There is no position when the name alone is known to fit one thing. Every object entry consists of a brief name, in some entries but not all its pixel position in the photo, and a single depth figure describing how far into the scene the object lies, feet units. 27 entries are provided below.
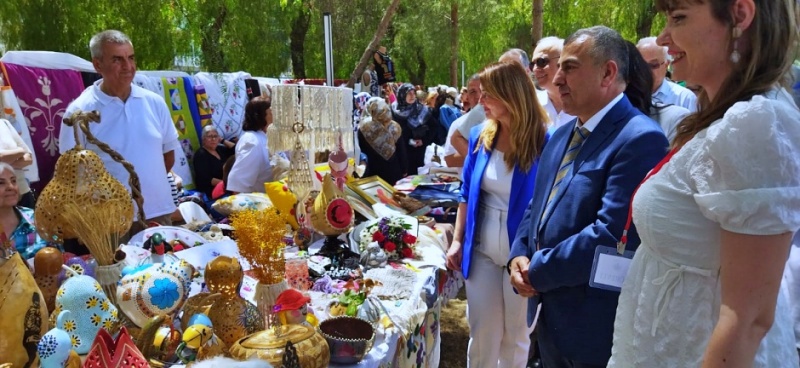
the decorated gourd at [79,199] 5.59
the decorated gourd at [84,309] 4.68
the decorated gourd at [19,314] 4.38
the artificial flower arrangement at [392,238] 8.95
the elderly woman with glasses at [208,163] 17.44
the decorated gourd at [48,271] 5.17
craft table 6.26
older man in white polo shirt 10.09
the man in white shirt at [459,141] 12.42
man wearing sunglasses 9.83
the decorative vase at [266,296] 5.83
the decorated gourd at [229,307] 5.18
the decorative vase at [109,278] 5.45
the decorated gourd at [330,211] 8.80
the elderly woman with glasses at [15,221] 6.05
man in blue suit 5.34
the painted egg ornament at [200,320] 4.89
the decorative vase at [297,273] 7.16
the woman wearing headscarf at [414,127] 22.84
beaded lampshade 10.01
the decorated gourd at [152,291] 5.26
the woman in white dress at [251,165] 12.92
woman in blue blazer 8.40
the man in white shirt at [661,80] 12.18
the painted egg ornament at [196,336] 4.69
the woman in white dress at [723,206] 2.80
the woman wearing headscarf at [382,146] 17.74
